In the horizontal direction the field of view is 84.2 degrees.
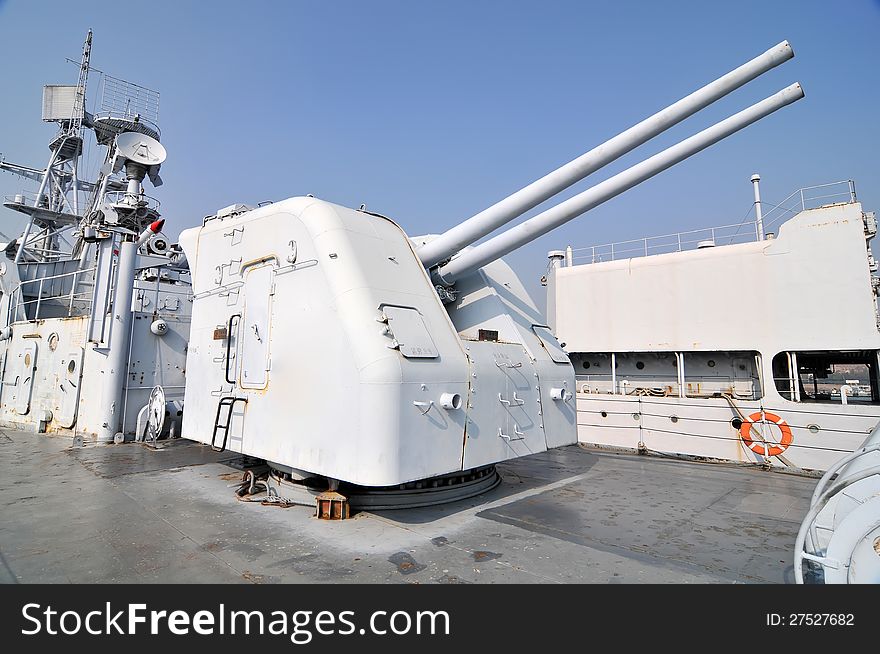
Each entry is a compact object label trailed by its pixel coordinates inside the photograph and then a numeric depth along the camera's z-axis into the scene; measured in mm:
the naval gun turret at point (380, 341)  4461
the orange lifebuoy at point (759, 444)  8100
